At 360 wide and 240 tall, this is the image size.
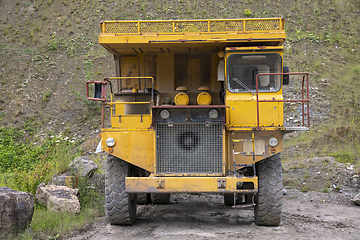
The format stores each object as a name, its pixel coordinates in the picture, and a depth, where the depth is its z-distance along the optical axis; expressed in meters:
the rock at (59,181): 9.12
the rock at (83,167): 9.64
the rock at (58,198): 7.83
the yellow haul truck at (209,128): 6.83
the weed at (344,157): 13.52
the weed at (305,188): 11.46
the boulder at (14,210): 5.86
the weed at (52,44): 25.13
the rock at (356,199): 9.64
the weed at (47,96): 21.45
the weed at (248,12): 26.72
